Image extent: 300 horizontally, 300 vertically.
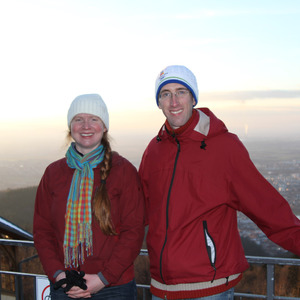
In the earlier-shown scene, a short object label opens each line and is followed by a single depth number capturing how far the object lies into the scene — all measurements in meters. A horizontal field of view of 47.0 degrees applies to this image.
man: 1.93
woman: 2.02
